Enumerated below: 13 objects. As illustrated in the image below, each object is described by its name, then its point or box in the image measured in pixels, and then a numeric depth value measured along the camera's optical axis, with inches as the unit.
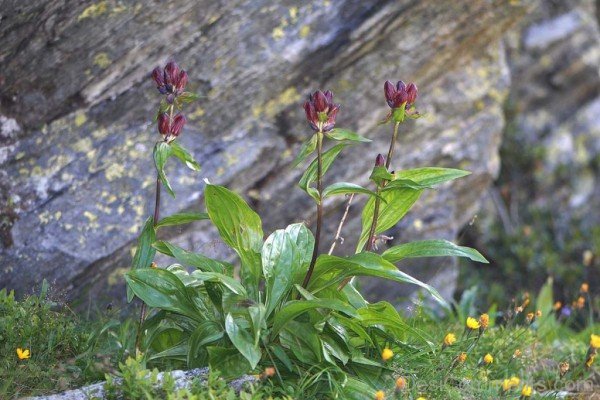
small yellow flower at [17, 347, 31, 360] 250.8
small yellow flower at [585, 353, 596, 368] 291.8
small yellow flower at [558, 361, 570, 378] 282.6
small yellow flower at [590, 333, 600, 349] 277.3
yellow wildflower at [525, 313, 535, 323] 291.9
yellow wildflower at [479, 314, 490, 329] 267.0
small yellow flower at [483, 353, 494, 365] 270.9
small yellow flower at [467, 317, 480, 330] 268.1
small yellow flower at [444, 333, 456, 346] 258.0
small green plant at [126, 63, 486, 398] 248.7
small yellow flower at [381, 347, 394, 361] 244.1
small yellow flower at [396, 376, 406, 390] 229.5
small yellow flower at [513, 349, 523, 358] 294.4
